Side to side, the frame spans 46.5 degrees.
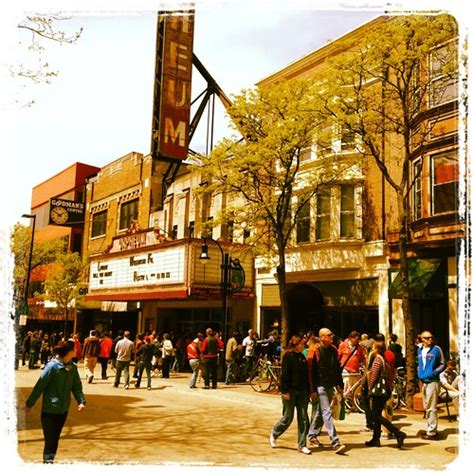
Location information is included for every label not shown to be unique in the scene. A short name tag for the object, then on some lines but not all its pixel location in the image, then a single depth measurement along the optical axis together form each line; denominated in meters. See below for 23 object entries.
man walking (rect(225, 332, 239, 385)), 19.50
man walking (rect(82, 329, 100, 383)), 20.12
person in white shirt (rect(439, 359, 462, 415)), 10.04
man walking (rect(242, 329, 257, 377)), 20.47
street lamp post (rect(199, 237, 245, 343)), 20.33
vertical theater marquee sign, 27.95
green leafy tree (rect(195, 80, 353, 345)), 18.34
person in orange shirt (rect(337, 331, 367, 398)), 13.01
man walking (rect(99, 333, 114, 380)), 21.94
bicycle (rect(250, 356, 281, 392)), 17.80
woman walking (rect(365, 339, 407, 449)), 9.59
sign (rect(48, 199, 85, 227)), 41.62
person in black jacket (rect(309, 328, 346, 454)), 9.66
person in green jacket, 7.02
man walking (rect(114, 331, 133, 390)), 18.45
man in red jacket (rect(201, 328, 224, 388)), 18.52
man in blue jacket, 10.52
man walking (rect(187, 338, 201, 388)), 18.42
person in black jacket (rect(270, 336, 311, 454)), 9.10
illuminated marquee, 25.11
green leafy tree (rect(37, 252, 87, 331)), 35.94
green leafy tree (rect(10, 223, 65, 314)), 42.53
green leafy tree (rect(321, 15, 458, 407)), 14.37
